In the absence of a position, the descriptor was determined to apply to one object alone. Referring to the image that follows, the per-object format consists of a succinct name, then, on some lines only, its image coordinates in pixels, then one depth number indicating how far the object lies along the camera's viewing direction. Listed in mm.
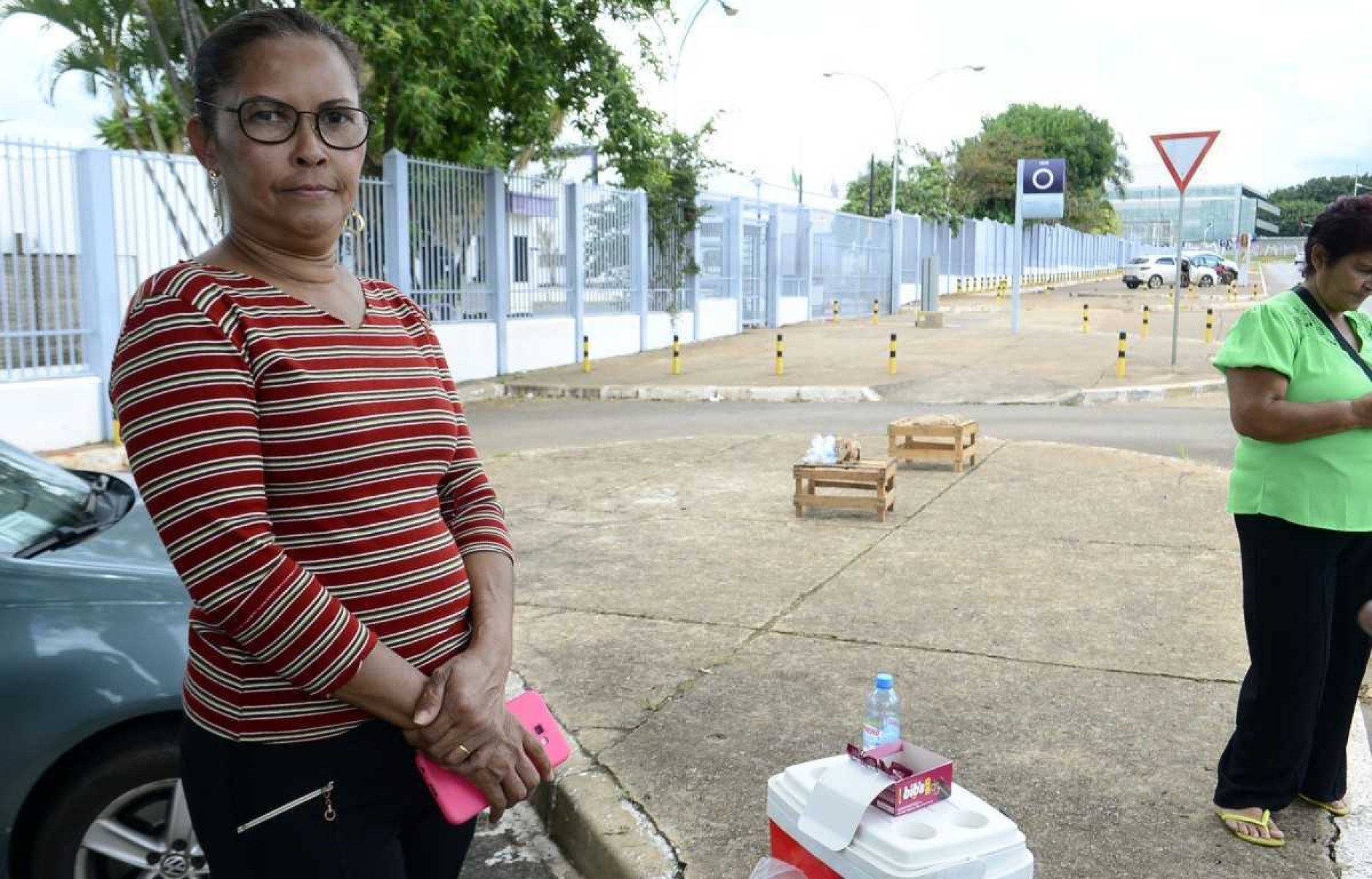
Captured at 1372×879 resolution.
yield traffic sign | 15258
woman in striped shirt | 1594
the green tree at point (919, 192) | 50281
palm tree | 16094
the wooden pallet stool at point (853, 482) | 7648
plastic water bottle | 2836
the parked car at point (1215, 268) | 53469
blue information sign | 27266
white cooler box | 2486
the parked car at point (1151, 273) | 53469
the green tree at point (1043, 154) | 59344
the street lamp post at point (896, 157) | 40625
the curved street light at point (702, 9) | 24734
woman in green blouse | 3312
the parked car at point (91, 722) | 2727
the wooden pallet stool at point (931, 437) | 9391
